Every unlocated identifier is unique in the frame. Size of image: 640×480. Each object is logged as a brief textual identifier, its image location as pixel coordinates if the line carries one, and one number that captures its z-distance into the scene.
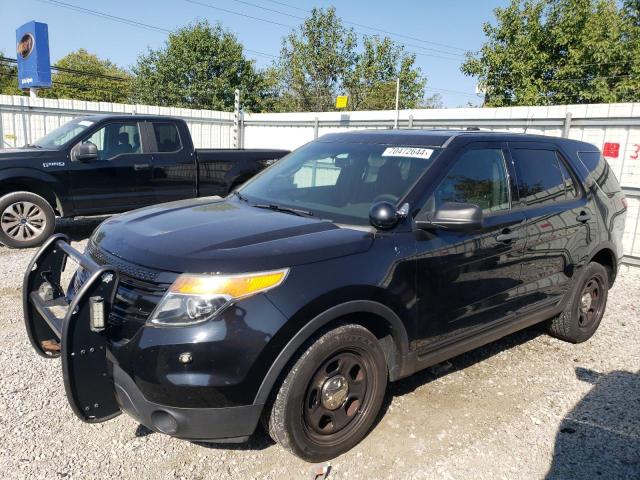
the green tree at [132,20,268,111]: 34.38
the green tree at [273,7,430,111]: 29.78
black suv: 2.31
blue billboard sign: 13.57
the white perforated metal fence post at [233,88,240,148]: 14.85
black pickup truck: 7.11
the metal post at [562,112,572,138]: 7.83
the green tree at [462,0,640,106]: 20.33
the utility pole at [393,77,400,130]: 10.46
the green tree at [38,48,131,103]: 46.53
